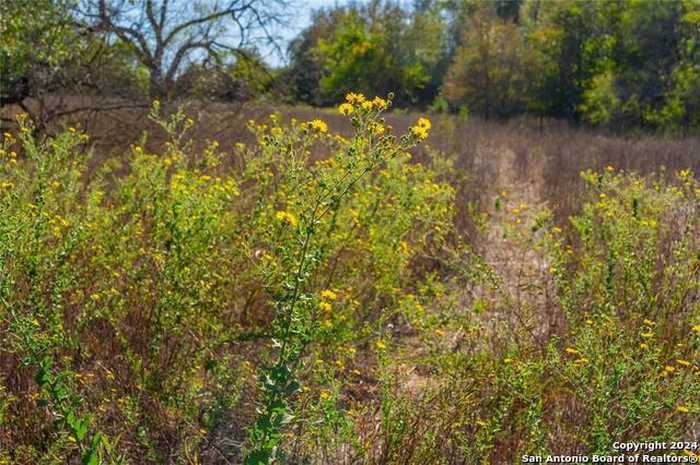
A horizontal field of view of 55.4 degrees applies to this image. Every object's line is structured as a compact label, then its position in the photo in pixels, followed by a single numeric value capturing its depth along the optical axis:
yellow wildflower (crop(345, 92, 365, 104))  1.99
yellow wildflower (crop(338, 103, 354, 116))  2.05
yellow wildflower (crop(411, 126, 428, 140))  1.97
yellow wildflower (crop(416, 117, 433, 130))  2.07
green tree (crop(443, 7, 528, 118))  23.81
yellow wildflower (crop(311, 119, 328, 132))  2.11
